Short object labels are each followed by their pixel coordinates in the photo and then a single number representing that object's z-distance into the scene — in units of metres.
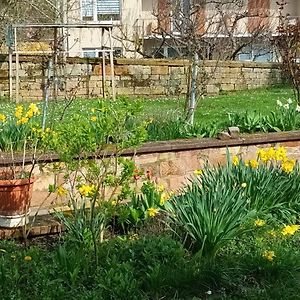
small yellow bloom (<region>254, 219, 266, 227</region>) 5.40
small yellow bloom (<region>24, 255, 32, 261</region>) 4.77
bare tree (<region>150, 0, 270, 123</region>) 21.61
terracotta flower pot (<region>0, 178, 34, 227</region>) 5.84
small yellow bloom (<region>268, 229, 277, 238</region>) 5.46
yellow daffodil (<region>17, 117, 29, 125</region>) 5.72
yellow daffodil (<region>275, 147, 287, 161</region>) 6.09
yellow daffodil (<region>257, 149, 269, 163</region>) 6.07
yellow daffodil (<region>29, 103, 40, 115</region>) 5.71
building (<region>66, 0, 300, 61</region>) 24.71
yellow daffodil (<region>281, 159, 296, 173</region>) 6.16
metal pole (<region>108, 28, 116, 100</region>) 18.13
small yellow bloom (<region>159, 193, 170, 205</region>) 5.75
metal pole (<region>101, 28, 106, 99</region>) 18.40
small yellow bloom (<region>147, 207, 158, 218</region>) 5.36
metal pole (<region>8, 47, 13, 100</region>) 17.88
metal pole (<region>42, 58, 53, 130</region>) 7.80
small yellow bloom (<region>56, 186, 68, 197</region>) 5.38
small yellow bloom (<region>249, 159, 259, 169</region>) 6.21
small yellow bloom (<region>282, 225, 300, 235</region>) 5.24
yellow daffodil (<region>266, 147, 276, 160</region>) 6.06
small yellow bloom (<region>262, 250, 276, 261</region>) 4.74
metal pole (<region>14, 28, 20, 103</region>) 17.80
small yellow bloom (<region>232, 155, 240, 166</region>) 6.44
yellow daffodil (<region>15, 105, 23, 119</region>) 5.82
